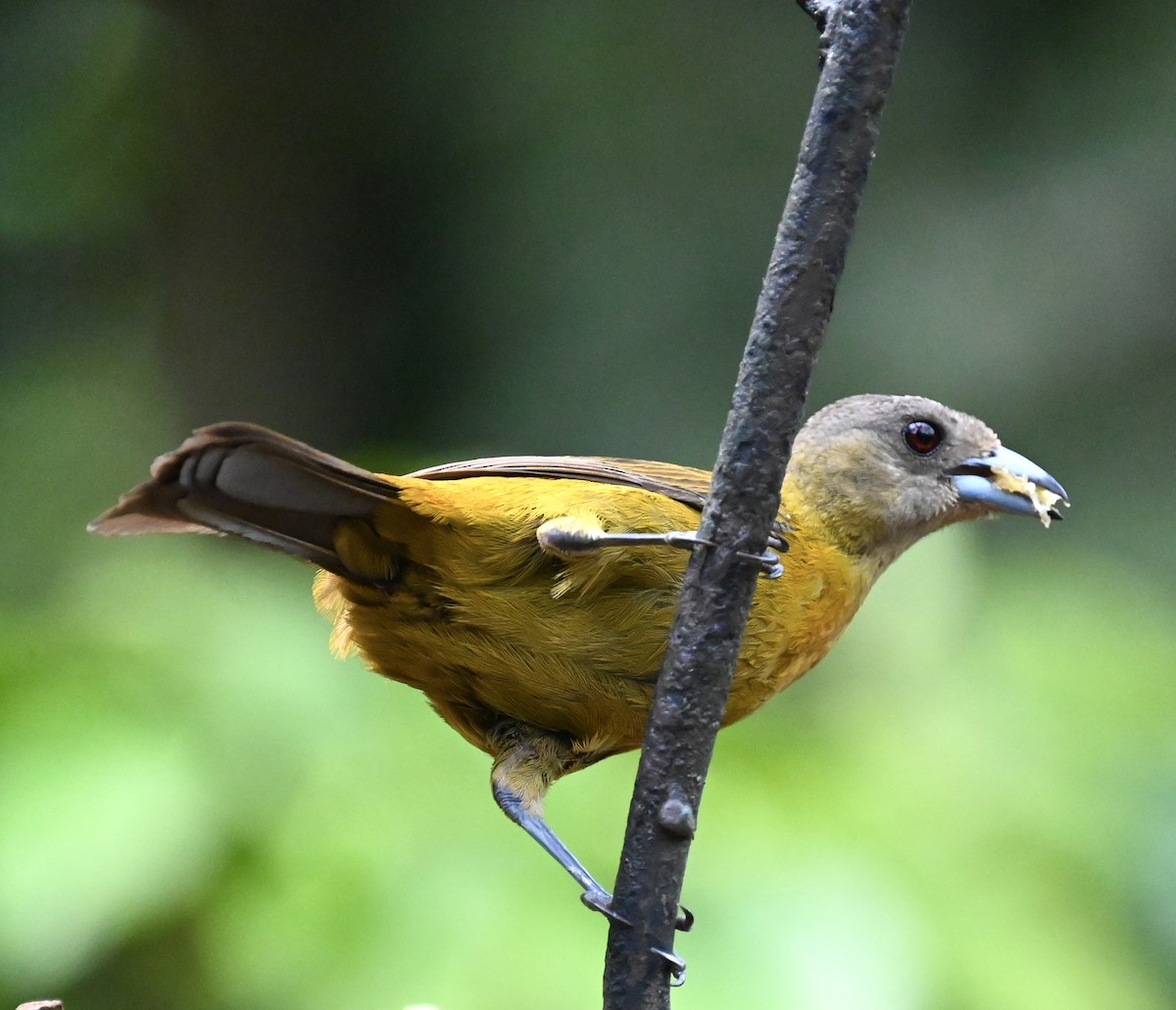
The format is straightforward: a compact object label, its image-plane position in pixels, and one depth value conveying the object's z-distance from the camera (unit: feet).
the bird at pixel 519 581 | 11.10
